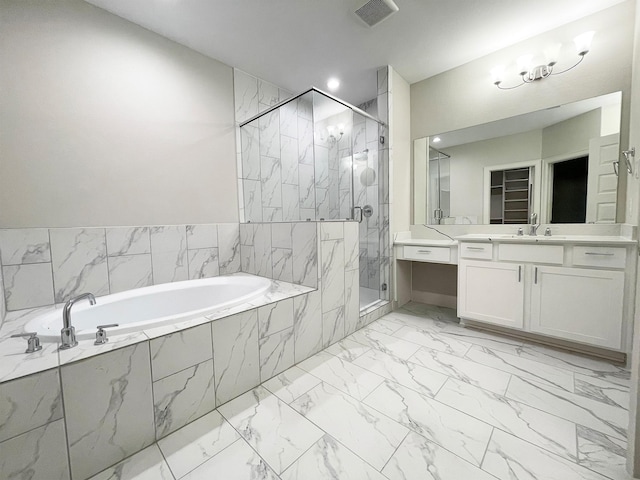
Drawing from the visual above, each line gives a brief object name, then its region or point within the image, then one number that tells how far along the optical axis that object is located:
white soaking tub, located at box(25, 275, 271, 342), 1.25
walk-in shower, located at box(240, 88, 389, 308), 2.52
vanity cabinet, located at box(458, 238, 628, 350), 1.66
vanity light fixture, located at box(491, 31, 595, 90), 1.90
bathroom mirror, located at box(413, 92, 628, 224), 1.94
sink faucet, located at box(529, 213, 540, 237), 2.23
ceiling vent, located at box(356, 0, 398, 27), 1.77
